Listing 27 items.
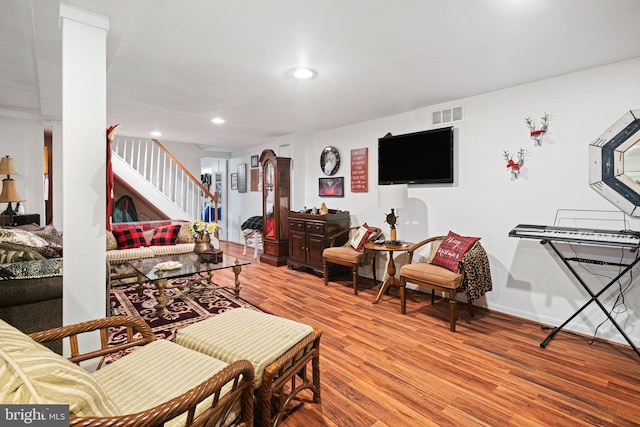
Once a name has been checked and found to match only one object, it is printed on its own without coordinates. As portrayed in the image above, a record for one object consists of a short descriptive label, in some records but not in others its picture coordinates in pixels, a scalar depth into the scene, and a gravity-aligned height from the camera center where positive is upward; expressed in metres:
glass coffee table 3.21 -0.61
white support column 1.78 +0.28
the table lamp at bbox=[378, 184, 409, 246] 3.75 +0.19
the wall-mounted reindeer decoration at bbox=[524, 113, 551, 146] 3.04 +0.81
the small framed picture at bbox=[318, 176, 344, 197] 5.15 +0.42
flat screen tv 3.76 +0.69
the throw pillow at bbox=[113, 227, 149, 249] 4.71 -0.38
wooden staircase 5.84 +0.67
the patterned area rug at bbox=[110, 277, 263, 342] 3.12 -1.05
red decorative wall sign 4.73 +0.63
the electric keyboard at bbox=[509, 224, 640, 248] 2.32 -0.18
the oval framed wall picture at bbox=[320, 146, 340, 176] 5.15 +0.85
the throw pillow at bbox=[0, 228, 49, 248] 2.77 -0.23
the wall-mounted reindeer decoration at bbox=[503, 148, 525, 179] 3.21 +0.49
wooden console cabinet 4.73 -0.35
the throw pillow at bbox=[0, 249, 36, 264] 2.12 -0.30
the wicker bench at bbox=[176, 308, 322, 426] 1.53 -0.70
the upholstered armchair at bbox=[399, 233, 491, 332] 2.97 -0.62
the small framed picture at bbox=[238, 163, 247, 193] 7.62 +0.83
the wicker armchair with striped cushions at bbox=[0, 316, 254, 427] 0.74 -0.61
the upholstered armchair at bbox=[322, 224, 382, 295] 4.09 -0.53
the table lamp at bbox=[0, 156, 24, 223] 4.04 +0.32
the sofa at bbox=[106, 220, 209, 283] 4.38 -0.46
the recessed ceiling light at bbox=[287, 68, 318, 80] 2.76 +1.22
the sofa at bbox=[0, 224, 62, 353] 1.92 -0.48
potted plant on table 3.76 -0.25
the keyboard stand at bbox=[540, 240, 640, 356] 2.42 -0.71
